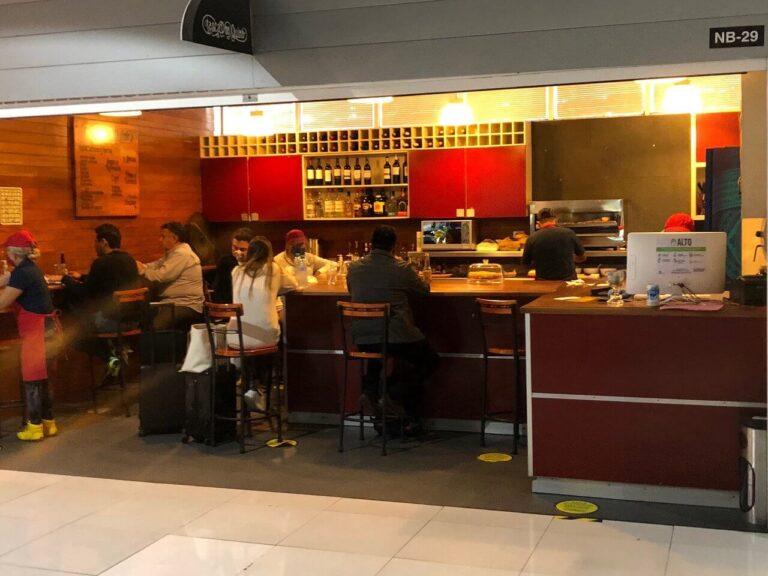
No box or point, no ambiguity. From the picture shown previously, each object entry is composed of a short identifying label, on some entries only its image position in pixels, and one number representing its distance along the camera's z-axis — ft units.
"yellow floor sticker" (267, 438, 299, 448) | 22.02
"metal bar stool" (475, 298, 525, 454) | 20.97
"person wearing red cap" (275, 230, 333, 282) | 26.48
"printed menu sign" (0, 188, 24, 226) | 26.13
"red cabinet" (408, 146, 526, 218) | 33.35
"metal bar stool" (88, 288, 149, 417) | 25.63
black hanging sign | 16.10
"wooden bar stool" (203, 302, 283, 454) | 21.42
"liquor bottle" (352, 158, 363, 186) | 35.14
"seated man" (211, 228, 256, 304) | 27.57
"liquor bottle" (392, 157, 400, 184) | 34.76
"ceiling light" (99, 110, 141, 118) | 31.37
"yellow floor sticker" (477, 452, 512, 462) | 20.36
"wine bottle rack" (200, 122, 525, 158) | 33.30
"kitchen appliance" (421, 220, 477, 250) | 33.86
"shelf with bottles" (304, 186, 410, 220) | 35.12
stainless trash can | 15.61
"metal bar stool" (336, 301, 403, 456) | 20.85
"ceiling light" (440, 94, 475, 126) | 29.63
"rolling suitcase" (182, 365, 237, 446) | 22.06
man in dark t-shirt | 28.66
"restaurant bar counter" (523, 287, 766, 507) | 16.55
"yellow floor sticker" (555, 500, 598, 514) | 16.72
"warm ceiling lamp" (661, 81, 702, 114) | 28.55
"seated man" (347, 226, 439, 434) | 21.44
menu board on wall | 29.55
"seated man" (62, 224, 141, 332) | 26.55
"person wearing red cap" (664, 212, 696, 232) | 26.35
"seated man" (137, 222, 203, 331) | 27.22
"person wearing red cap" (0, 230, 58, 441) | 22.34
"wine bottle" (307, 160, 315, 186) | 35.94
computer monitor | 18.40
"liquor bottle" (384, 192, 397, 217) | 35.12
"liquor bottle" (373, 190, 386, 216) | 35.17
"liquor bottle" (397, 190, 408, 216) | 34.94
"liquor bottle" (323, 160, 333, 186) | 35.65
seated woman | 22.16
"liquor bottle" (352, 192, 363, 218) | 35.50
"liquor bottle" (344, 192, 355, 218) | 35.60
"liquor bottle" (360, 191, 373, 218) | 35.42
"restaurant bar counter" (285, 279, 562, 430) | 22.58
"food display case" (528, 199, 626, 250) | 32.04
